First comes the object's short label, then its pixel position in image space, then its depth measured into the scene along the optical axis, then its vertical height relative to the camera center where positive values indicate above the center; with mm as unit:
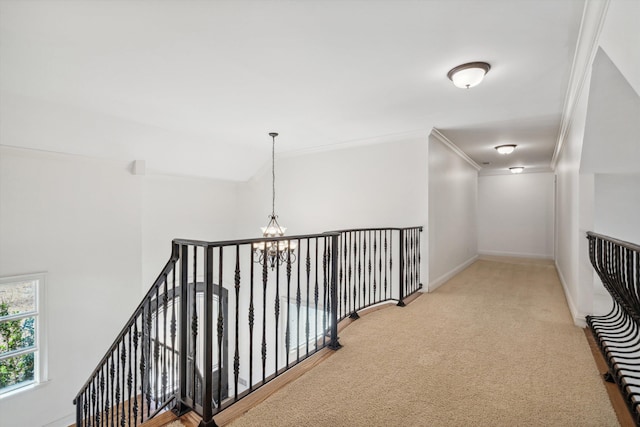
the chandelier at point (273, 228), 4311 -173
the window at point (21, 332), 3943 -1495
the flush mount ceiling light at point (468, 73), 2521 +1177
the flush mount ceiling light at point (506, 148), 5266 +1148
